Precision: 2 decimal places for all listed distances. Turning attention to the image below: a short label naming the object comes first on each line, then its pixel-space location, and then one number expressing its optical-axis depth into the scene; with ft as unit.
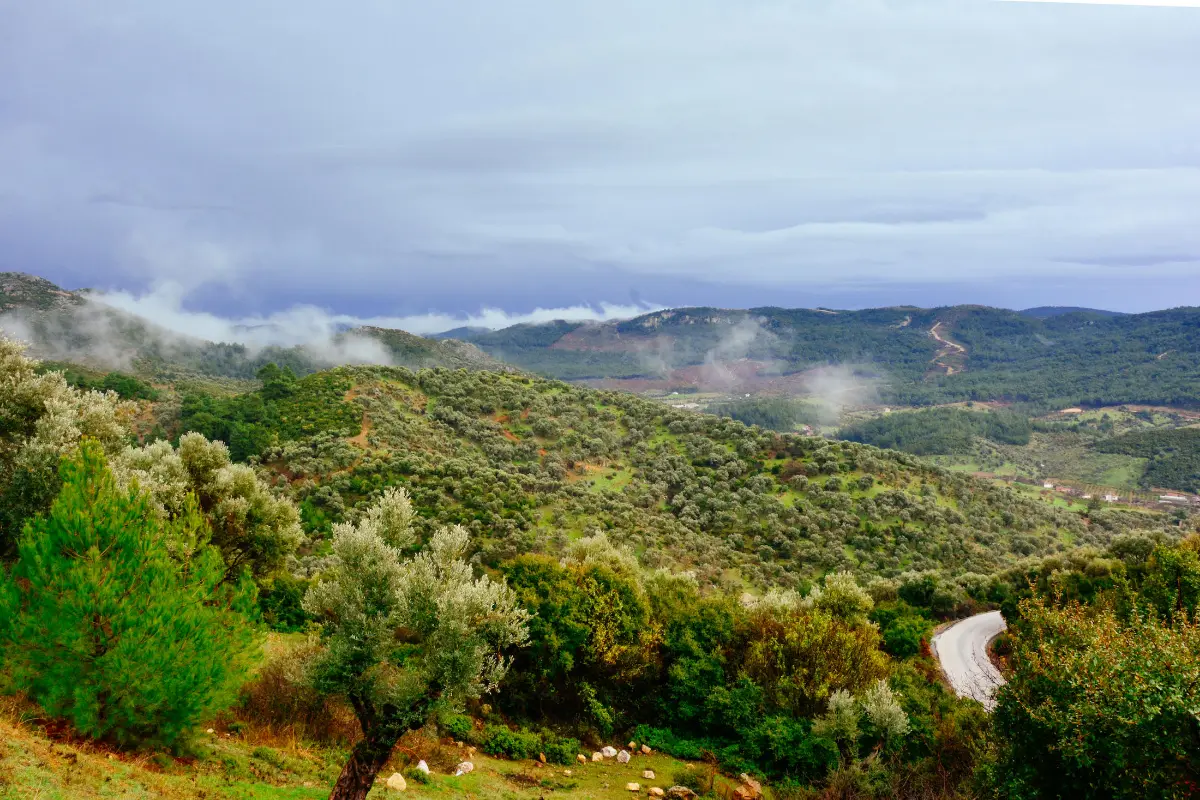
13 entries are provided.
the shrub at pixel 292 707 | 52.90
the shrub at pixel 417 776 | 50.01
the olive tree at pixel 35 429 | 57.82
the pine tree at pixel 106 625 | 35.76
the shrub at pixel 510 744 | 63.26
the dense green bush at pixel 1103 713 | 29.63
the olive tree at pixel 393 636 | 41.01
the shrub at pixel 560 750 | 64.69
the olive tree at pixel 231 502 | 74.38
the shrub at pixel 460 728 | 62.59
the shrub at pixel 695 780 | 60.49
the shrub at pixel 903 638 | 103.50
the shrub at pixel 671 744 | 70.95
